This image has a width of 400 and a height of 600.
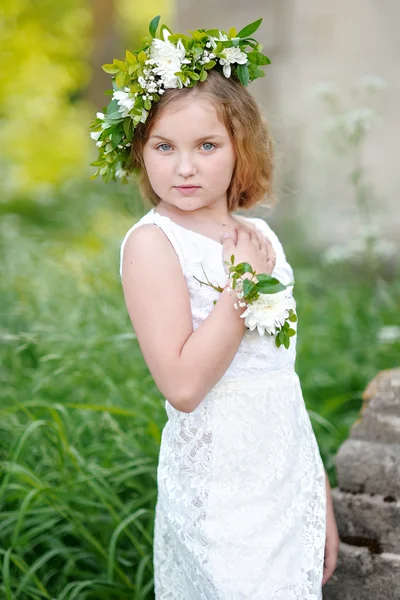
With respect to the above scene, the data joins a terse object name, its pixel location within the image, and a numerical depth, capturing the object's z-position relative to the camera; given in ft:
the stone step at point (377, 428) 7.92
